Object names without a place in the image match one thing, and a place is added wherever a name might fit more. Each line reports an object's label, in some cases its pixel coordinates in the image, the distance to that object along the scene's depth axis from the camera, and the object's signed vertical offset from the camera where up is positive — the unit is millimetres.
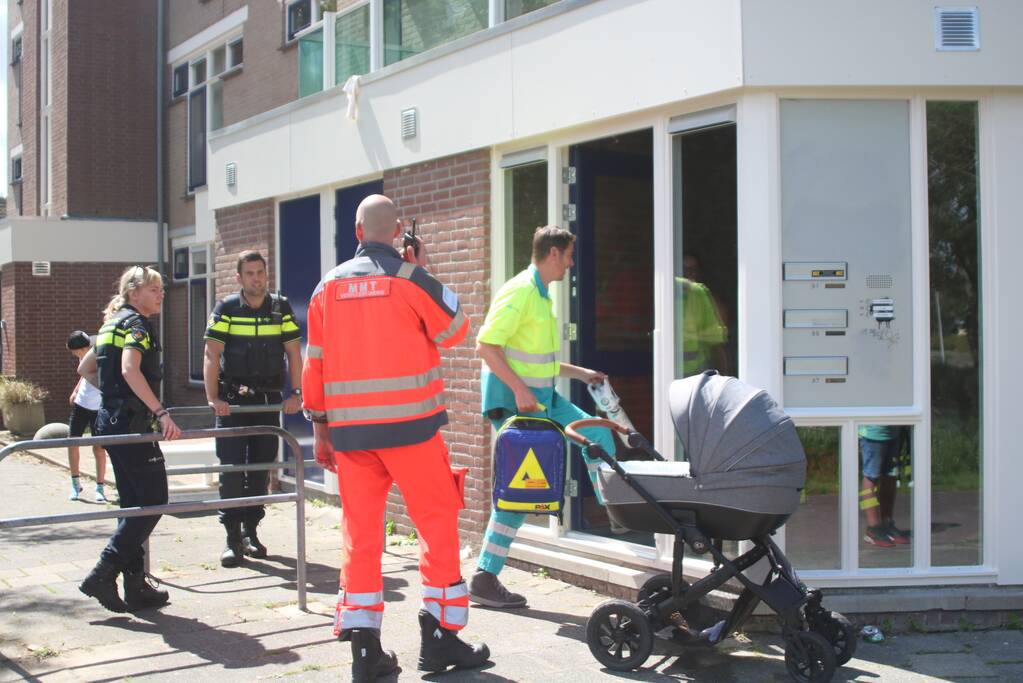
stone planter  17516 -1183
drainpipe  19781 +3808
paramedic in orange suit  4754 -374
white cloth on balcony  8625 +2004
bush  17516 -778
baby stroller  4688 -781
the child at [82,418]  10023 -686
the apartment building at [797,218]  5676 +717
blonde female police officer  5801 -441
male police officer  7285 -143
